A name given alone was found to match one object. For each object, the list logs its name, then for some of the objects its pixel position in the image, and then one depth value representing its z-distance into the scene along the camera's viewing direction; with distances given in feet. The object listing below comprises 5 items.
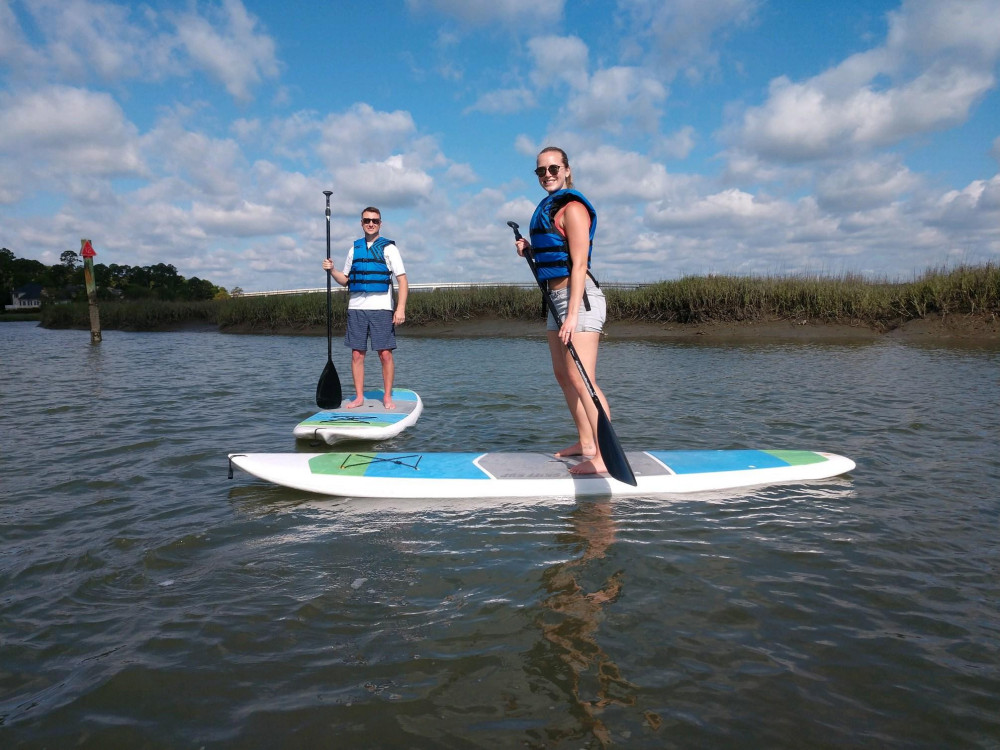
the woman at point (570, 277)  13.75
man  21.58
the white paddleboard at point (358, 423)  19.27
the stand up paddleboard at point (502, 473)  13.88
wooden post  65.46
